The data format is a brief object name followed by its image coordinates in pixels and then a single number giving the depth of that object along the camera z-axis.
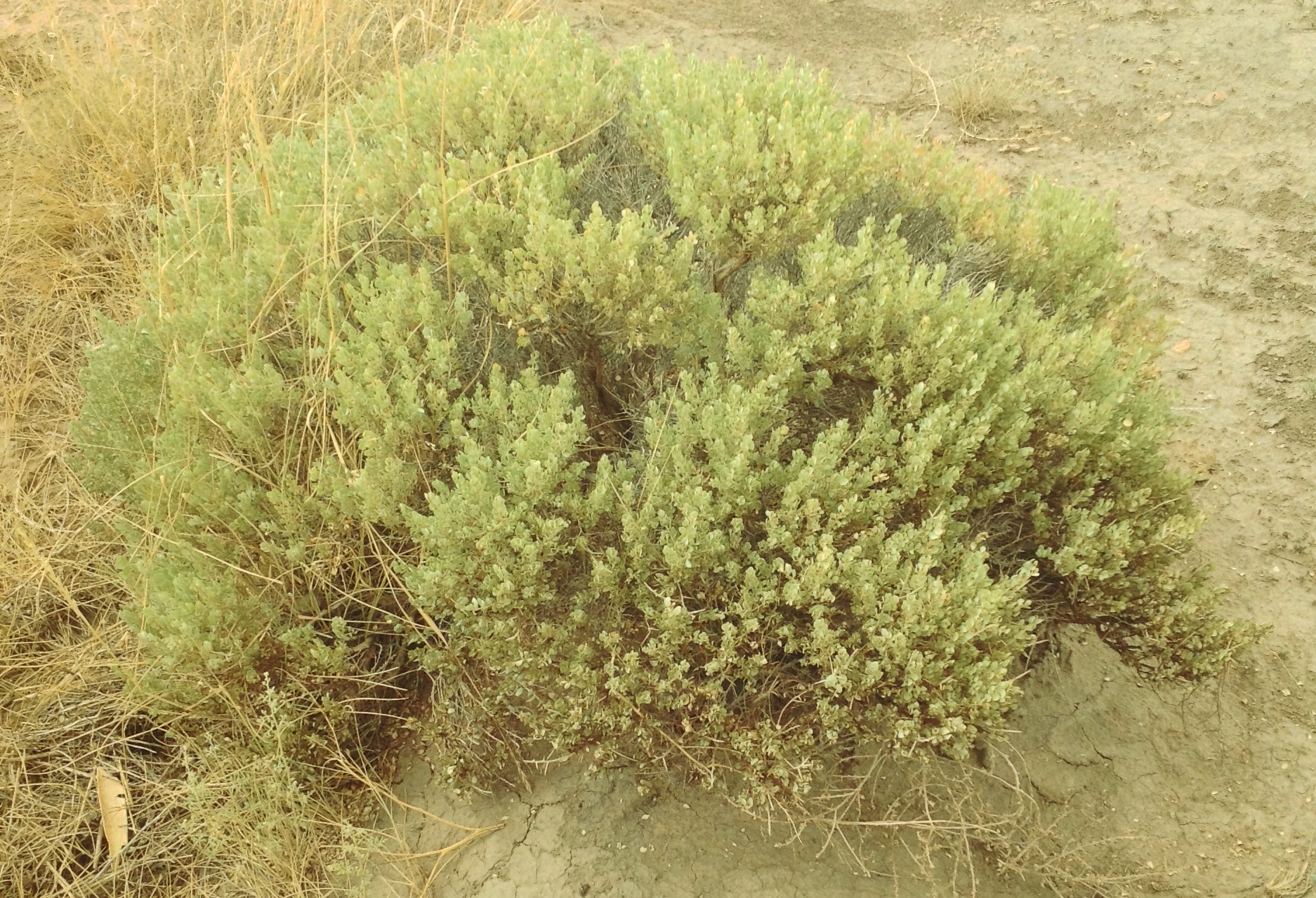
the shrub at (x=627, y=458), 2.14
